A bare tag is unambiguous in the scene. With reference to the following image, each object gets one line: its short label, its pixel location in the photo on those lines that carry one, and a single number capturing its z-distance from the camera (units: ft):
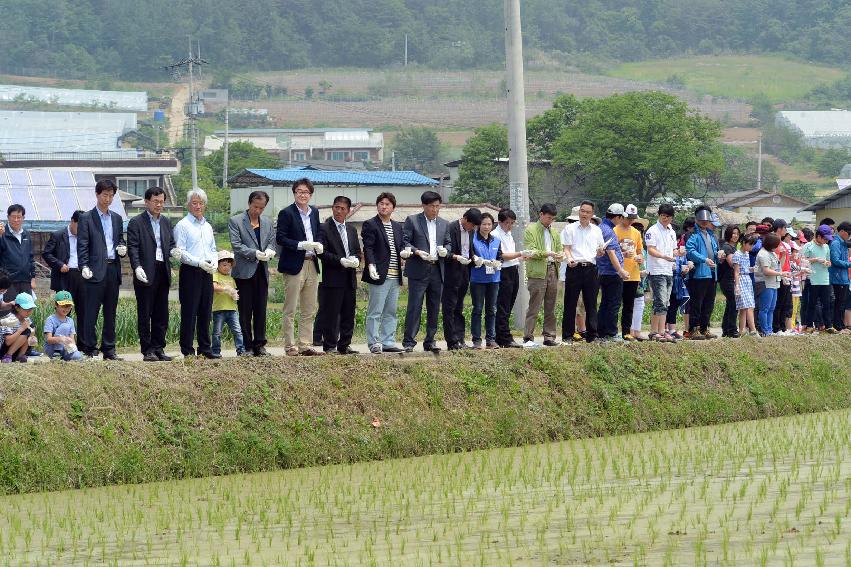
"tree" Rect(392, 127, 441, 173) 462.60
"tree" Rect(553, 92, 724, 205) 272.72
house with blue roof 242.78
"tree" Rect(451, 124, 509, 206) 277.85
